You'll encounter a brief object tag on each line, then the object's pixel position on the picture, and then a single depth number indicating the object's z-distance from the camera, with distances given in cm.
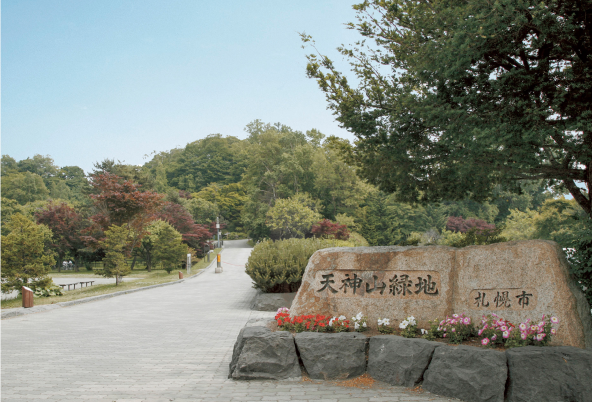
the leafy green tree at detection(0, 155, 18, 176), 7342
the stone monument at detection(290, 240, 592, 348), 464
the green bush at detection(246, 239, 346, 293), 1111
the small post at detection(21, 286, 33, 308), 1136
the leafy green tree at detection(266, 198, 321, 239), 4259
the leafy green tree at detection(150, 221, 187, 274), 2886
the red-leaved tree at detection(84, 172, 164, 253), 2462
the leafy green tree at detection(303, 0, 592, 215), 521
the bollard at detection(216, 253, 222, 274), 2670
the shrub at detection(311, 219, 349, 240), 3875
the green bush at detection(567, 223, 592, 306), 473
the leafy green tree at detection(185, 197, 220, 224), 5131
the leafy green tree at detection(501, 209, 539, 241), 3128
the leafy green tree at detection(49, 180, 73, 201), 6351
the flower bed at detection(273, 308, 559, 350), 447
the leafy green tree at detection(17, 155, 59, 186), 7419
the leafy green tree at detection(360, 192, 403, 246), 4666
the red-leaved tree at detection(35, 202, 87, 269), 3488
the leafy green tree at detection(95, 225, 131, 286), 1994
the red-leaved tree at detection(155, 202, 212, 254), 3728
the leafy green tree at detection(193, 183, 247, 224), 6244
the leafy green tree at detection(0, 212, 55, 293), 1423
